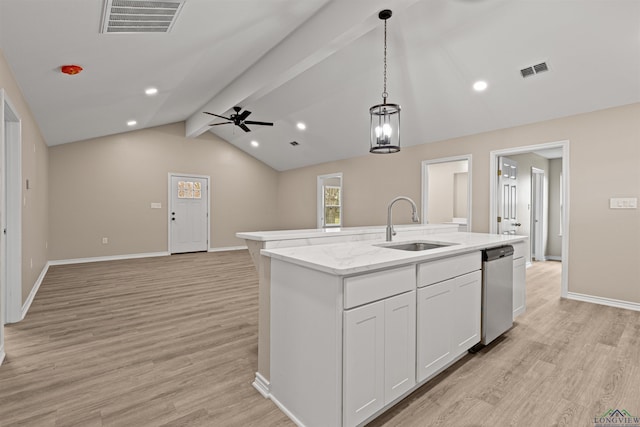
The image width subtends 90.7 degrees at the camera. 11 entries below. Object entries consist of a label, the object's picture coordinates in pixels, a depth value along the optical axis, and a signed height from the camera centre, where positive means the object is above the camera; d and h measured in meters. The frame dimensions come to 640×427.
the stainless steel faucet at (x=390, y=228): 2.38 -0.13
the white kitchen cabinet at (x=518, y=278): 2.91 -0.62
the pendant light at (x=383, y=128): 2.49 +0.68
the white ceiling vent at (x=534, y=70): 3.44 +1.59
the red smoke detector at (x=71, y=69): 2.93 +1.32
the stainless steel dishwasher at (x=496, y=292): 2.40 -0.63
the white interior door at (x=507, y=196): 4.88 +0.29
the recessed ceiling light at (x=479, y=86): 3.91 +1.60
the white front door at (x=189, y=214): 7.59 -0.09
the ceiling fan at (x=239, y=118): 5.13 +1.56
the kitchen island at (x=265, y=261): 1.92 -0.31
